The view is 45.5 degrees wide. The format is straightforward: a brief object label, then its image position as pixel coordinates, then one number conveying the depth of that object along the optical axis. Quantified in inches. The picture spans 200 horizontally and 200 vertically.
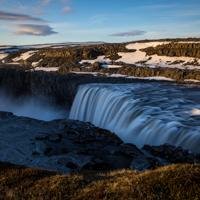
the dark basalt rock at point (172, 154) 597.3
